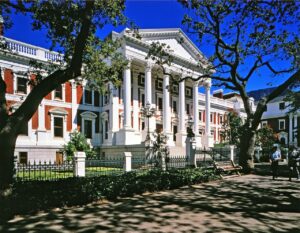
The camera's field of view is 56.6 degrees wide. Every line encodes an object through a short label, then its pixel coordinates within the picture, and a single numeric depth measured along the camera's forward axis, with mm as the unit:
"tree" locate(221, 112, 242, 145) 35188
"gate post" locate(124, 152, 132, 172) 14898
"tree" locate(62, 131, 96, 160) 24969
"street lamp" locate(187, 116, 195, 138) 18305
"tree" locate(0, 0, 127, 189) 8166
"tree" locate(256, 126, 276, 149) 36662
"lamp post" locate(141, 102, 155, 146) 24000
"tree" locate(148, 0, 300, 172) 14000
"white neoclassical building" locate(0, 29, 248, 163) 25875
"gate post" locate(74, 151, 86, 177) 12484
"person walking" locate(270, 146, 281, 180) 15557
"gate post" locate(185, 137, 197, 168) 17328
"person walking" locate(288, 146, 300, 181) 14927
